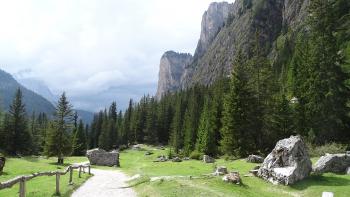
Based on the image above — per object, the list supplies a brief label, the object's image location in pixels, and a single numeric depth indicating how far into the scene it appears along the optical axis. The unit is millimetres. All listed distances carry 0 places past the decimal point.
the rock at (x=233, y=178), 35875
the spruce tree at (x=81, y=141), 148125
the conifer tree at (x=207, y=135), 91438
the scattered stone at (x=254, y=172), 42062
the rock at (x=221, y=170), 41062
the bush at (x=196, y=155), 89350
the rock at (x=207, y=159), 74256
